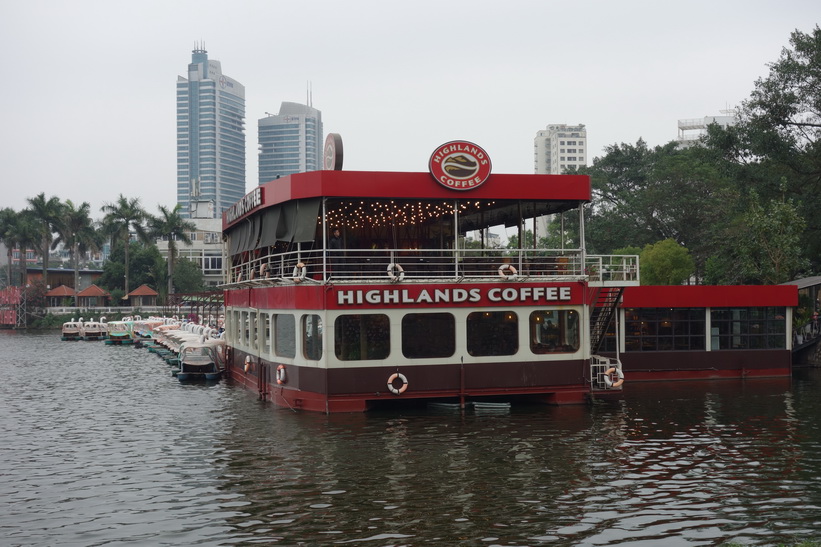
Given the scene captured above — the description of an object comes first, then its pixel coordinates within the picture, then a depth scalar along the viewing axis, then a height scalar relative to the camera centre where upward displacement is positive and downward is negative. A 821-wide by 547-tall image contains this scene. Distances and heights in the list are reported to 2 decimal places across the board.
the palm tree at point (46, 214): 125.25 +12.48
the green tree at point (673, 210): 82.38 +8.66
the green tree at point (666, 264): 71.56 +2.27
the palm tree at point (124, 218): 123.12 +11.54
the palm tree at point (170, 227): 121.06 +10.02
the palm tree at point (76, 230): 126.66 +10.09
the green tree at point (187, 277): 135.12 +2.85
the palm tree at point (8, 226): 125.56 +10.79
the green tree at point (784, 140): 58.66 +10.85
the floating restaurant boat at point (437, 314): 30.09 -0.86
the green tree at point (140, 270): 134.88 +4.11
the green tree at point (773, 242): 54.03 +3.12
